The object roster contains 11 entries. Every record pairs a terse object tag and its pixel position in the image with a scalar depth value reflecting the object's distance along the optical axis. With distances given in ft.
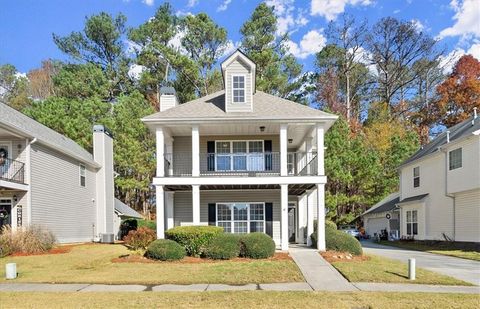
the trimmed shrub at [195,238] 54.65
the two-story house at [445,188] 71.82
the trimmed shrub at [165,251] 51.90
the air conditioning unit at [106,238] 88.89
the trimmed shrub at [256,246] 53.11
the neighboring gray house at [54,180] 66.33
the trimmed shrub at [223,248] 52.96
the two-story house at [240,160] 61.52
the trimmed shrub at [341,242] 56.75
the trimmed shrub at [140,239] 58.90
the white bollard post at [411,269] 38.43
